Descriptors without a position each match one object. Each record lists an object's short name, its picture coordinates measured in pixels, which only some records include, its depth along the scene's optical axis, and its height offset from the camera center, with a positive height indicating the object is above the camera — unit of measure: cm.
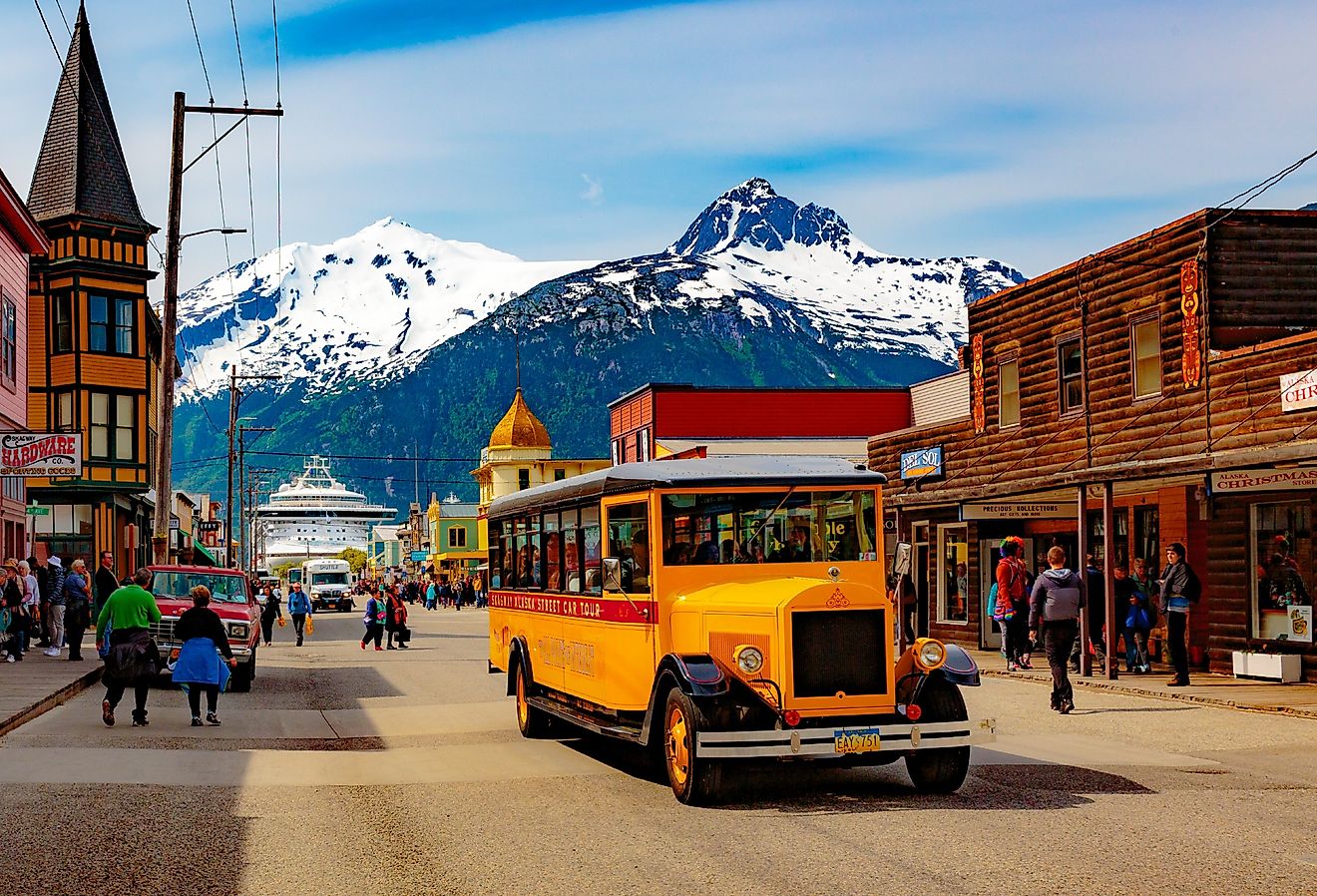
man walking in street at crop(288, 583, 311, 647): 4153 -201
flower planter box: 2123 -202
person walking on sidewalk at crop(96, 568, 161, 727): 1761 -133
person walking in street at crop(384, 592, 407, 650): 3753 -211
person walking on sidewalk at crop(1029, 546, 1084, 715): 1738 -98
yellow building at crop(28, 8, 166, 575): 4731 +663
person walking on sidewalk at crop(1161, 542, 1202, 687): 2103 -110
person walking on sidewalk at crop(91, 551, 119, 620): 2928 -85
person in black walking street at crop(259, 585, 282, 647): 3919 -212
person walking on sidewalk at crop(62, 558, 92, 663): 2872 -132
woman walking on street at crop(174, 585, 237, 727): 1764 -130
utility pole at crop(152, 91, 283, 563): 3114 +360
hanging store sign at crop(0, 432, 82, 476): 2491 +130
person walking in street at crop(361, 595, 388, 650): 3741 -214
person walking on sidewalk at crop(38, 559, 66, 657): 2906 -155
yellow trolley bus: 1123 -78
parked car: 2400 -116
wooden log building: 2120 +165
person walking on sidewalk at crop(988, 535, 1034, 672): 2483 -129
